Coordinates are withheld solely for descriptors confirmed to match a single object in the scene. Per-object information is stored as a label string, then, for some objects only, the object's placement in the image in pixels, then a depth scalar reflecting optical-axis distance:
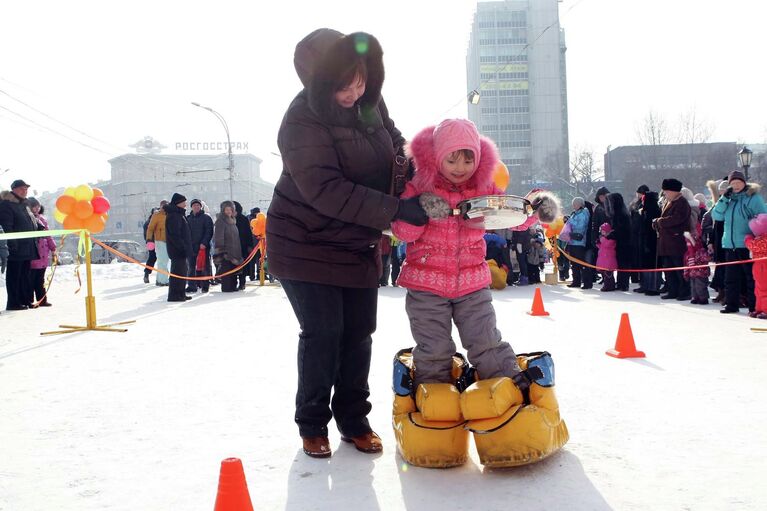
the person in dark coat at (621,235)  12.07
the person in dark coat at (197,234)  13.70
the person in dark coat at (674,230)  9.88
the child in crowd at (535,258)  13.90
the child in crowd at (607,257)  12.14
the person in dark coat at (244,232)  15.10
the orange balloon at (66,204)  9.84
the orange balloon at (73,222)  9.91
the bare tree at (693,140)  50.06
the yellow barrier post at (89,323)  7.79
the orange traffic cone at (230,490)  2.10
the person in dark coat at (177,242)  11.18
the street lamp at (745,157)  17.50
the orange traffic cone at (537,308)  8.45
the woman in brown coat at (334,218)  2.89
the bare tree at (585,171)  59.28
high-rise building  109.31
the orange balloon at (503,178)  5.08
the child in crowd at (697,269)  9.44
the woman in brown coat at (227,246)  13.62
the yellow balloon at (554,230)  13.94
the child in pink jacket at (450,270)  3.07
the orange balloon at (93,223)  10.01
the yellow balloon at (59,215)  10.01
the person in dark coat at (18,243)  10.31
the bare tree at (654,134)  53.08
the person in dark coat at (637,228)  11.52
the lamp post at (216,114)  31.61
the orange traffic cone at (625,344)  5.39
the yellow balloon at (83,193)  10.02
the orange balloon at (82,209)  9.90
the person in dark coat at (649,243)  11.05
